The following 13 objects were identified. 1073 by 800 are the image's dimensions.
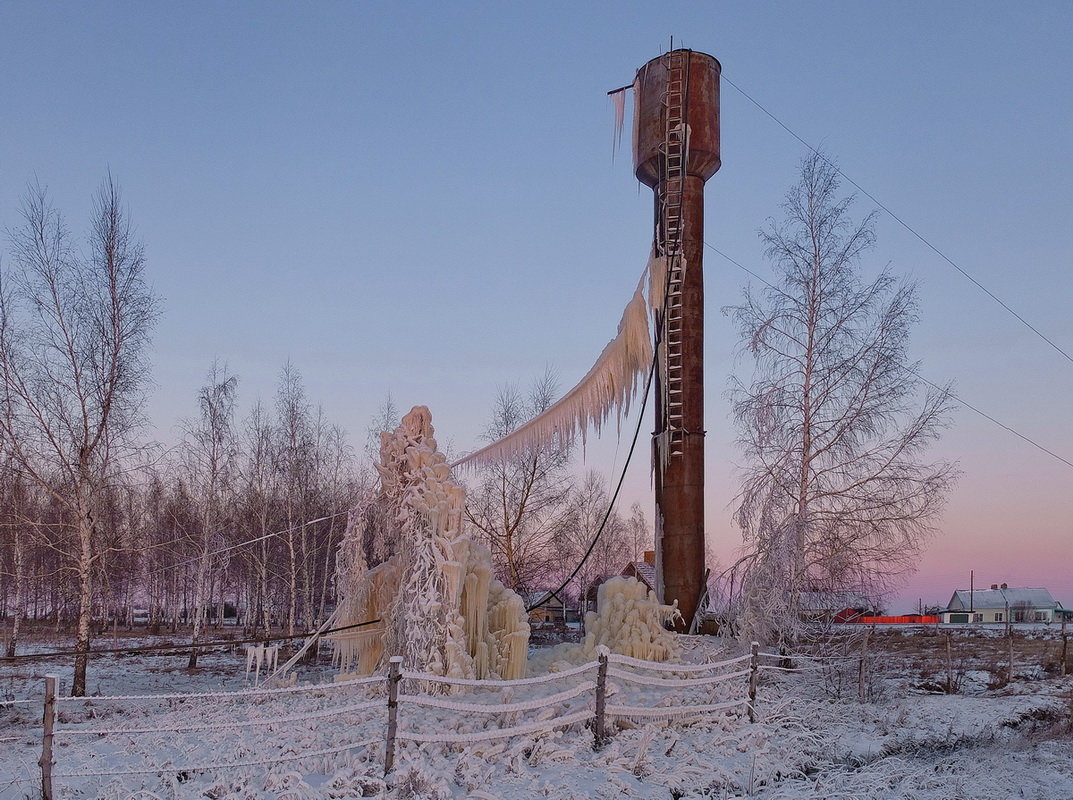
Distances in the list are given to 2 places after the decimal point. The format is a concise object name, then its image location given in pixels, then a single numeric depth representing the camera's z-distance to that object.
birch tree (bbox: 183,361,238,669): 27.80
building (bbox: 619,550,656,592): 37.09
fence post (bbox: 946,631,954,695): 15.68
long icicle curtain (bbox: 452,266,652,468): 13.82
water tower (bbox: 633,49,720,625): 14.78
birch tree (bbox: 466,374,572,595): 28.28
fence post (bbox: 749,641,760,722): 10.74
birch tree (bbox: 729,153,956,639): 14.59
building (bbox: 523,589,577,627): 40.88
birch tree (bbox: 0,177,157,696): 15.62
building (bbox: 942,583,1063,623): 65.81
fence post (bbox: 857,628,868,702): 13.27
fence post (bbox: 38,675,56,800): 6.76
